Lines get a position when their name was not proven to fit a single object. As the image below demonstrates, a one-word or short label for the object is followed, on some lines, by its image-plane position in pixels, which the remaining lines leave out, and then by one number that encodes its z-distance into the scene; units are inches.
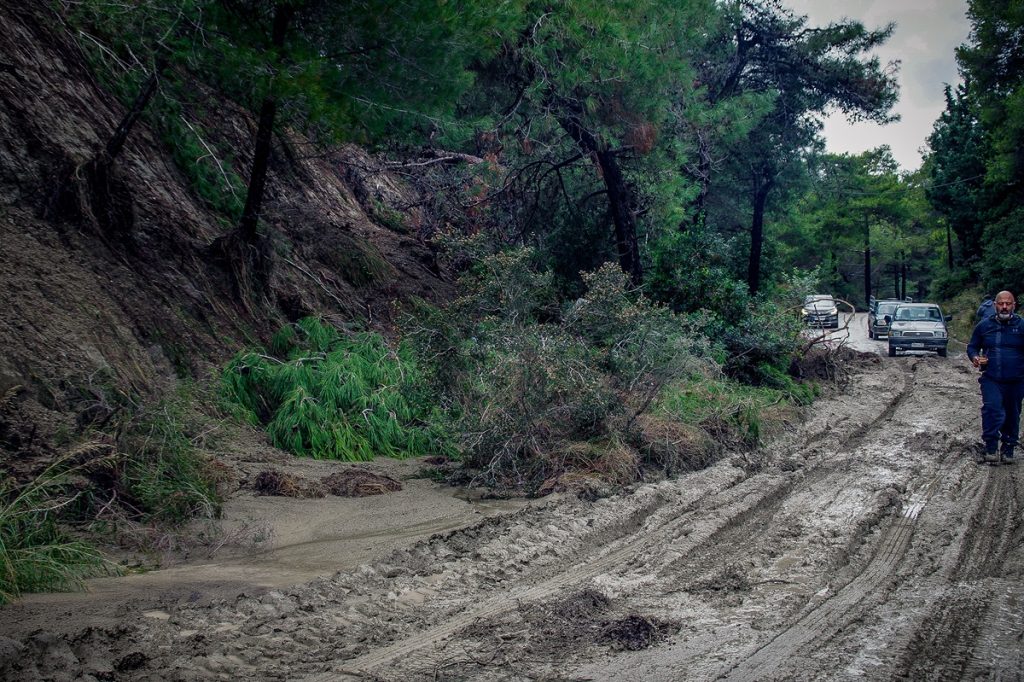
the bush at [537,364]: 340.8
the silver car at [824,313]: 680.9
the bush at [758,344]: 561.3
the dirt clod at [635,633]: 181.3
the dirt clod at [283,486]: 304.2
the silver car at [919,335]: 989.8
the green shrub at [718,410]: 408.8
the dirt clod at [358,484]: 315.6
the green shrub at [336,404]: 376.2
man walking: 360.8
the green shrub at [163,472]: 261.3
